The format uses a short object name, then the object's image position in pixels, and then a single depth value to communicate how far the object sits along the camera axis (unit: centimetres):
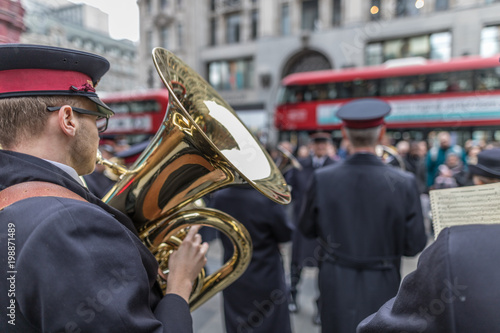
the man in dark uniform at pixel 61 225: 76
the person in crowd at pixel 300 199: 355
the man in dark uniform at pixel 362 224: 205
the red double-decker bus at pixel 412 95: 925
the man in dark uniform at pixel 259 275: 242
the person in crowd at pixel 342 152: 745
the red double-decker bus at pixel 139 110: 1346
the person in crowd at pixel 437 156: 568
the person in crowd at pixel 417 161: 597
